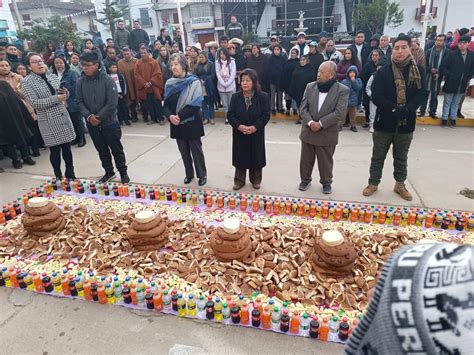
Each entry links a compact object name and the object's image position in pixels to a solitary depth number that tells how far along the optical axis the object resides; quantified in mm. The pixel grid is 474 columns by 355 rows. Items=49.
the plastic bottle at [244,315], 2518
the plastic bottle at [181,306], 2617
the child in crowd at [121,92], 7492
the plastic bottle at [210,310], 2549
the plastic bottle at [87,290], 2783
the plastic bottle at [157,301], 2667
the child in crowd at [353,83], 6840
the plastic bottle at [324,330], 2354
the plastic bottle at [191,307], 2629
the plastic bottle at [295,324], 2436
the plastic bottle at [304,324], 2453
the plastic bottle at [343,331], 2333
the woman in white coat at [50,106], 4395
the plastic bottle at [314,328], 2369
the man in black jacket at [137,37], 11125
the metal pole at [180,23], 12009
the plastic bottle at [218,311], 2574
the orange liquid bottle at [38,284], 2930
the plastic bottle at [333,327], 2406
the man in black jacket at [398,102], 3840
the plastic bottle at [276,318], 2475
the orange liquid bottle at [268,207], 4059
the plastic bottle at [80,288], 2851
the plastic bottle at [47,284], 2885
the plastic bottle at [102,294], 2762
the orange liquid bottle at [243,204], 4125
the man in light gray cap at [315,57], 7164
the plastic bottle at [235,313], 2508
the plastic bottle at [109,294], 2768
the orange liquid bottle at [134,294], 2736
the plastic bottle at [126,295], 2742
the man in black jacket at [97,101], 4484
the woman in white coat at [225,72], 7413
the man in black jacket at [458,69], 6648
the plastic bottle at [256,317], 2461
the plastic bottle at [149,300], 2682
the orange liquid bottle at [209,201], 4223
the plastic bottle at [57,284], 2896
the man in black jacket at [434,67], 7203
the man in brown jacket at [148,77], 7832
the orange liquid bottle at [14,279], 2984
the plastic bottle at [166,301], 2688
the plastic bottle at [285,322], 2420
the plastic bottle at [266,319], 2467
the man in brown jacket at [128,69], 8008
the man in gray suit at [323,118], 4062
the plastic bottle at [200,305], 2653
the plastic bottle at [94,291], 2773
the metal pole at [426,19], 8078
